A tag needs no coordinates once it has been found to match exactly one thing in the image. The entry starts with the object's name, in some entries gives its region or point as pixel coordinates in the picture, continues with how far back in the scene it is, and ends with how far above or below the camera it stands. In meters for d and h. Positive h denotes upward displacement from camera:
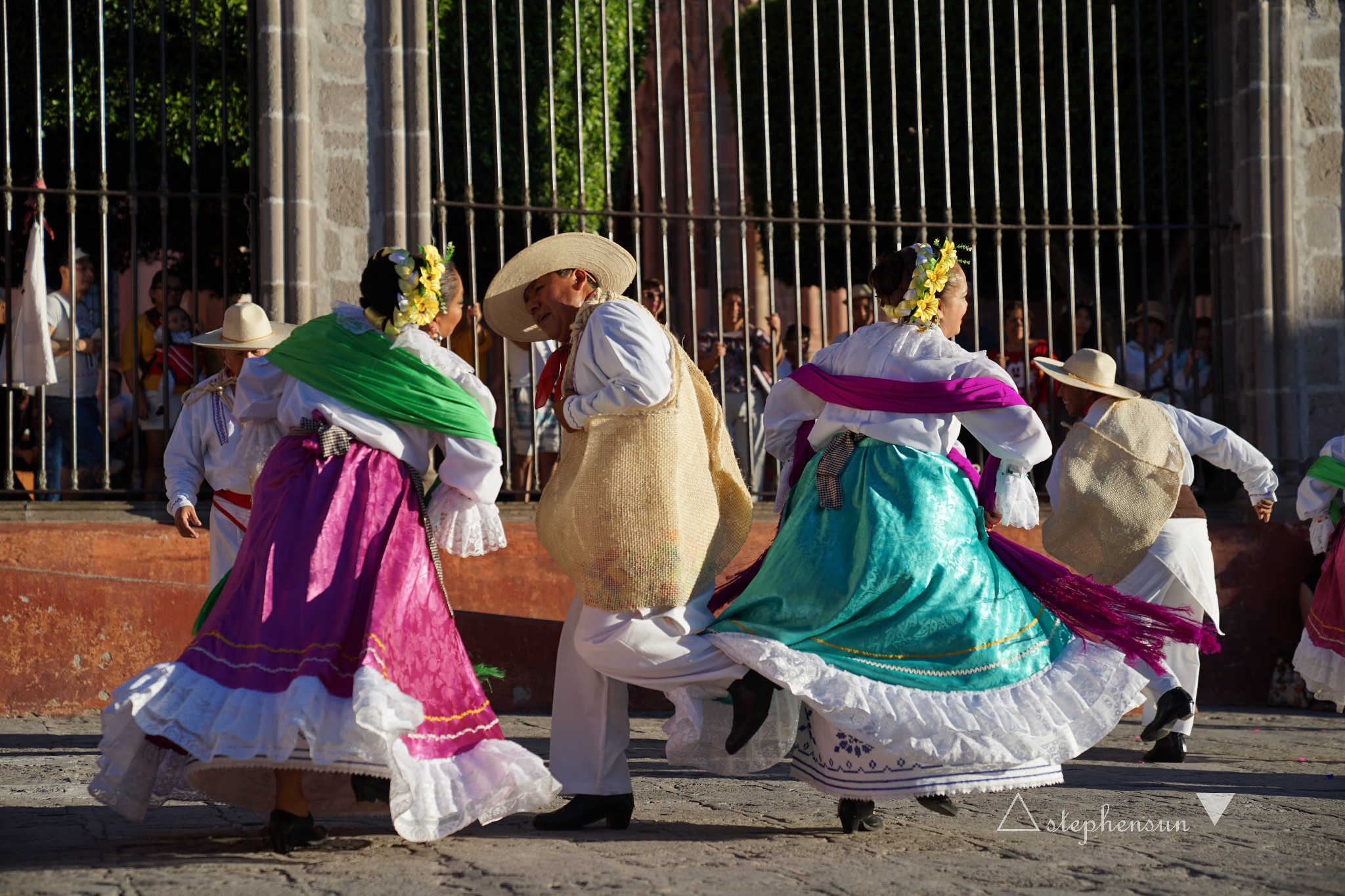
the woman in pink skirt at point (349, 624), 8.54 -0.43
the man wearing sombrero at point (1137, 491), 14.66 -0.19
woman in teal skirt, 9.52 -0.49
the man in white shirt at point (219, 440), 12.88 +0.12
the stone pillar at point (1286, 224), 19.81 +1.38
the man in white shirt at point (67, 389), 18.34 +0.48
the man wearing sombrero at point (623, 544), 9.78 -0.25
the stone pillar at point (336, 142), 16.87 +1.72
